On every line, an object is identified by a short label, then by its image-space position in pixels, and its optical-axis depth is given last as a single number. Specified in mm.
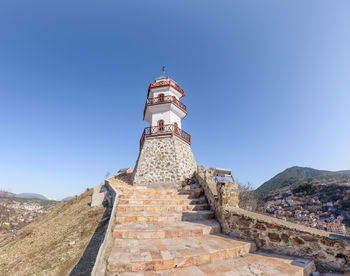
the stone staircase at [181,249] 2893
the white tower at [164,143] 13078
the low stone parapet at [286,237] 3328
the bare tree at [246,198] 16266
